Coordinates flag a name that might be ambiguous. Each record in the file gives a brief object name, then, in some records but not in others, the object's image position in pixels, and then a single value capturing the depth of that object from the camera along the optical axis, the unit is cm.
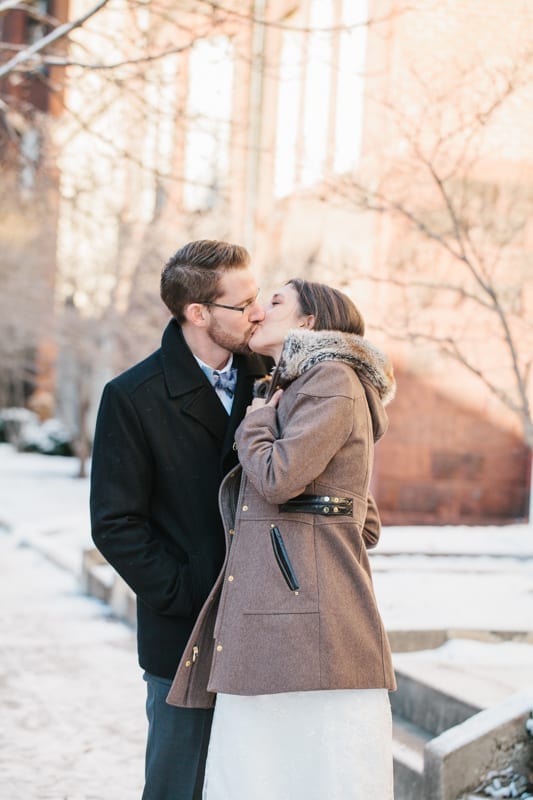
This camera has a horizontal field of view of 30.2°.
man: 310
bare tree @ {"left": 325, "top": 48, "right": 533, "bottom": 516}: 758
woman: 279
